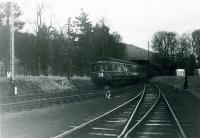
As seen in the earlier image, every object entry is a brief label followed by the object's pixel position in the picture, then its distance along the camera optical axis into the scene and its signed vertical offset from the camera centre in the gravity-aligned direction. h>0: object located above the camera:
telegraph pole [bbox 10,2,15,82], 25.43 +1.82
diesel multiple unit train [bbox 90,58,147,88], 42.19 +0.70
